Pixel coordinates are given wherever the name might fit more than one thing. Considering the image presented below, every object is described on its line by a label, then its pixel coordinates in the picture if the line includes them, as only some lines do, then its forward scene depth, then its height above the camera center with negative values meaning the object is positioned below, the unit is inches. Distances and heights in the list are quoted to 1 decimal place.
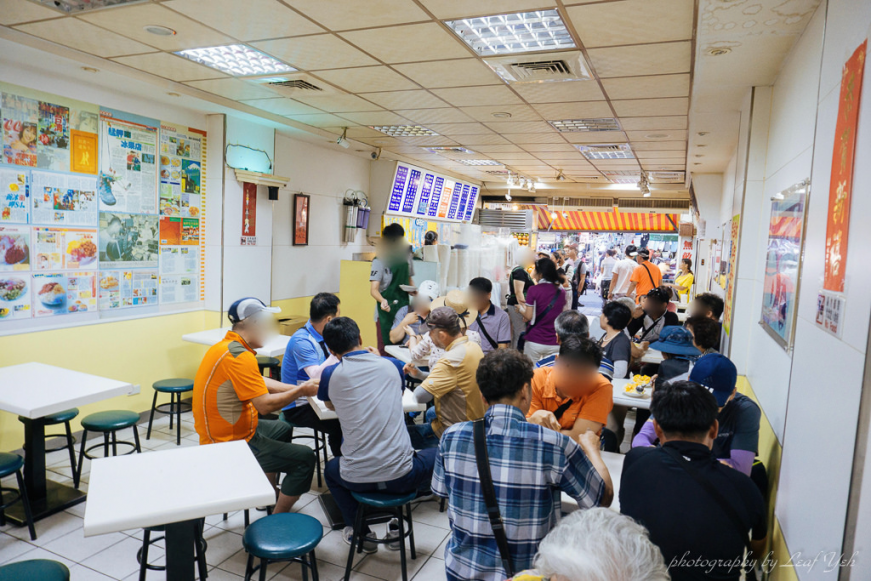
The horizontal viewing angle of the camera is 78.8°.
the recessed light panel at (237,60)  146.3 +50.9
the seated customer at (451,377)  120.0 -29.6
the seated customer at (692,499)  64.6 -30.1
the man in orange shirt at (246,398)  110.5 -34.3
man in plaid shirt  69.6 -30.7
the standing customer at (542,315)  204.1 -25.0
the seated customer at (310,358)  138.9 -31.0
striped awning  585.3 +37.5
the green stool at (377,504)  103.0 -50.8
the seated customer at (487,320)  175.9 -23.7
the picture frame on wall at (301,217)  266.4 +11.2
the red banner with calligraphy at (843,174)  54.6 +10.0
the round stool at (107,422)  139.0 -50.9
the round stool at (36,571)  72.2 -47.4
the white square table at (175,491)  69.4 -36.7
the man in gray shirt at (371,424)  103.0 -35.4
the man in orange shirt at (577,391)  96.0 -26.0
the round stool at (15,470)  112.8 -51.9
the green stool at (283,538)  82.1 -47.9
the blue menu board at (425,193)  362.6 +36.2
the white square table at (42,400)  118.6 -38.8
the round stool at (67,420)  137.9 -50.1
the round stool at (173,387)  169.8 -49.3
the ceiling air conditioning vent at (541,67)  137.3 +50.1
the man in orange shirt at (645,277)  313.6 -12.2
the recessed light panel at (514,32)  116.7 +50.7
